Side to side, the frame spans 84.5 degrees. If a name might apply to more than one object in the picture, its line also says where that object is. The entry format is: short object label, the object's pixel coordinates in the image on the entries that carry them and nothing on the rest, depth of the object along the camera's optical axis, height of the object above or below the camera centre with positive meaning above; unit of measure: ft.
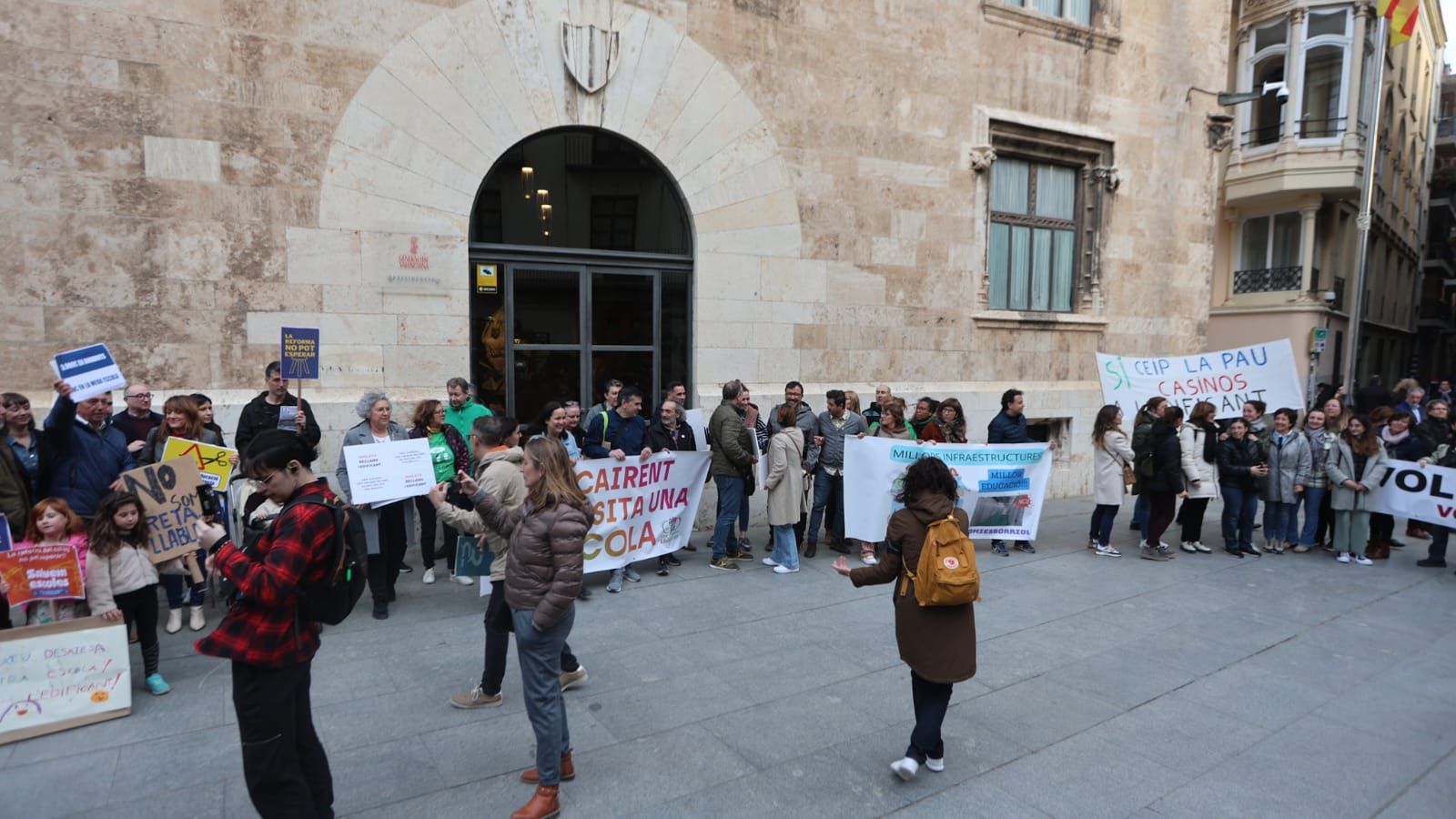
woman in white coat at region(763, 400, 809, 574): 26.96 -5.03
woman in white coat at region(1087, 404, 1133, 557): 30.30 -4.55
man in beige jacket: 15.98 -3.54
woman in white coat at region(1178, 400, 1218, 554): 30.32 -4.39
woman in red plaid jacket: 10.17 -3.80
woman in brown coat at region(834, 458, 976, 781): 13.28 -4.67
